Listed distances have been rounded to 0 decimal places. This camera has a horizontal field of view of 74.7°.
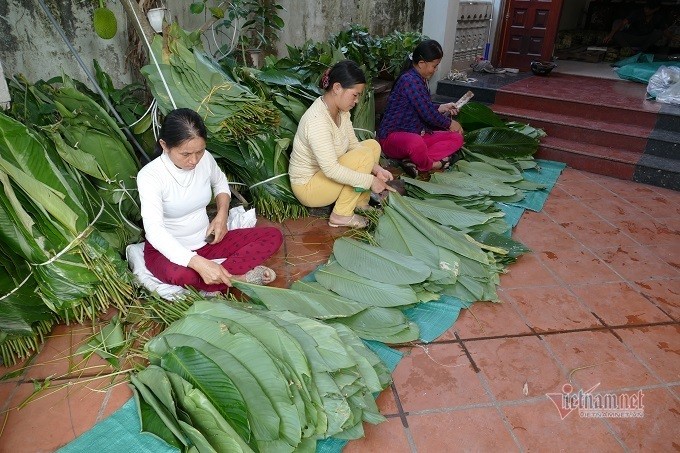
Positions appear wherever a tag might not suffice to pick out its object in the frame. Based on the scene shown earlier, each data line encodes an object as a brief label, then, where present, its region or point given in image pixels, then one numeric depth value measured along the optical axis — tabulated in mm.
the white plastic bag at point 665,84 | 4008
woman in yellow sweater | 2377
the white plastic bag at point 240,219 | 2369
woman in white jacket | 1771
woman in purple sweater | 3227
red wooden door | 4902
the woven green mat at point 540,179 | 3053
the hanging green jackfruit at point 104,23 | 2371
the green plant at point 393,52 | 4164
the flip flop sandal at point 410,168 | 3367
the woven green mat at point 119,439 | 1259
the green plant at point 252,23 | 3465
